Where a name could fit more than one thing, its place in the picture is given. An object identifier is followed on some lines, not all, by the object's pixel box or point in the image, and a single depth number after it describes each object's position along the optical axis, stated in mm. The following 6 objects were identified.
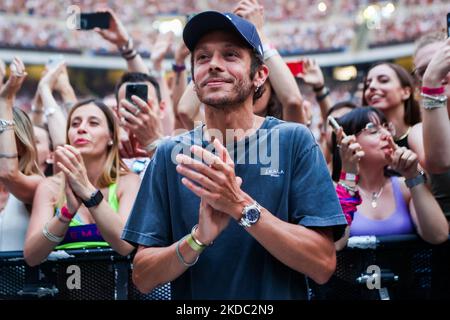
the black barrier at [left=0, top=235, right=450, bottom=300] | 2562
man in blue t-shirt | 1775
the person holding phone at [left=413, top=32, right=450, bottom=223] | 2639
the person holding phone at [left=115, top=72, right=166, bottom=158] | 2887
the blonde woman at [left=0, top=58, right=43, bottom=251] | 2965
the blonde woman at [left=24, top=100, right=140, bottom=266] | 2621
